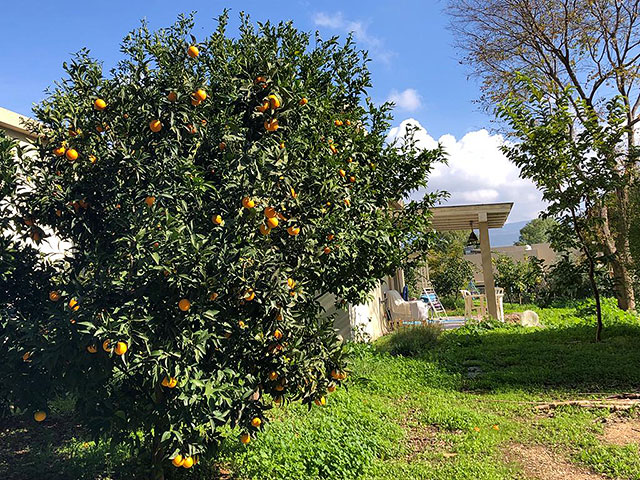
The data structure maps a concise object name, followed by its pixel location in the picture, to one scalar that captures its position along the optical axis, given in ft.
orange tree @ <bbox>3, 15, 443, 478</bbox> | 8.84
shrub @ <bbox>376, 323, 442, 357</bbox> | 30.07
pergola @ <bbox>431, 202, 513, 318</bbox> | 43.59
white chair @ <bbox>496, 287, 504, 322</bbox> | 43.60
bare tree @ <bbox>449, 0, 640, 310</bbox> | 43.88
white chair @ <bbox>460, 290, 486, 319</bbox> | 47.96
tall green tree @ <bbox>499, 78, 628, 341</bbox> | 27.35
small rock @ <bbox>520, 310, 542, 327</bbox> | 40.65
